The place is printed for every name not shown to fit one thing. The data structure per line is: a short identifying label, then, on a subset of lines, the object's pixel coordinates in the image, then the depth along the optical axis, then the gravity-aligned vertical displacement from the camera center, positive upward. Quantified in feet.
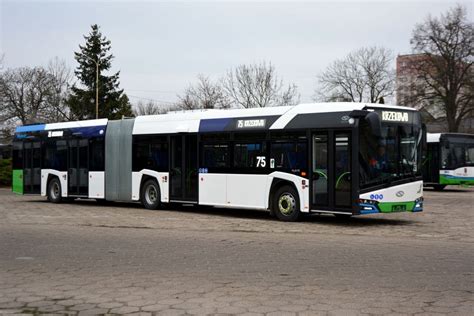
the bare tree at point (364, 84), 191.31 +28.72
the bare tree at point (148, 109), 252.83 +26.68
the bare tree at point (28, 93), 206.49 +27.78
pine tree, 197.88 +28.86
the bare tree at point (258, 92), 169.99 +22.95
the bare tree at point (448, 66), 175.73 +31.65
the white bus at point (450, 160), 107.45 +1.69
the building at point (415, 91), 180.86 +24.32
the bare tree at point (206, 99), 180.17 +23.25
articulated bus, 47.03 +1.02
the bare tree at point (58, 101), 206.28 +24.95
